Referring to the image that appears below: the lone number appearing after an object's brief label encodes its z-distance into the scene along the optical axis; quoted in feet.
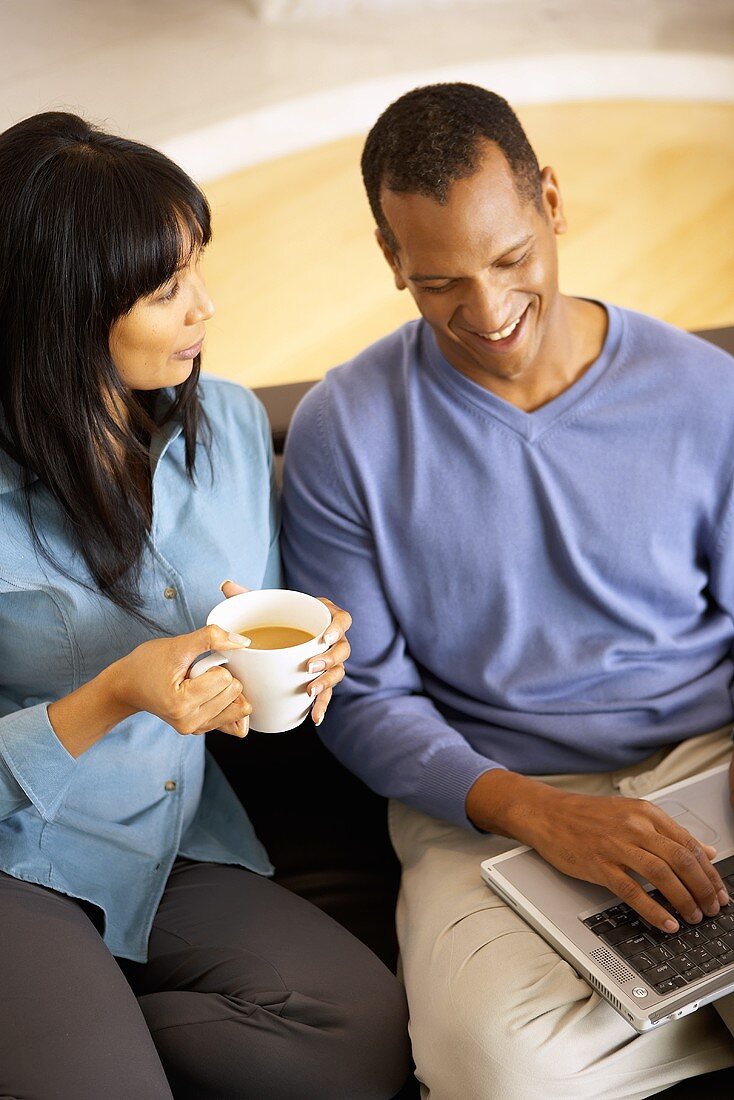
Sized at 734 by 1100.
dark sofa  4.98
